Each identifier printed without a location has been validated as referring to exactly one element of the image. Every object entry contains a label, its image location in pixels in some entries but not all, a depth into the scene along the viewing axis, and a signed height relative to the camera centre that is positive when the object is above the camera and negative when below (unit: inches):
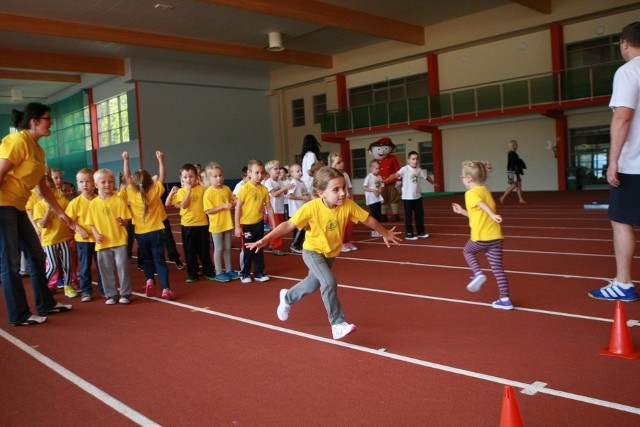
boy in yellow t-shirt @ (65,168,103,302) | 270.4 -10.3
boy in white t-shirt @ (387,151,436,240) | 434.6 -5.2
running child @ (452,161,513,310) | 220.7 -19.5
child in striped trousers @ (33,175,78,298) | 298.8 -19.6
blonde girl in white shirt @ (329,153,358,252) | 378.9 -30.3
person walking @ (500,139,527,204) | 711.1 +13.8
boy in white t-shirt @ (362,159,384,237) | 472.1 +0.8
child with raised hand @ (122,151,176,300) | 278.7 -9.4
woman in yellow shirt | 219.3 +1.3
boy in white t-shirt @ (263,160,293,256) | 360.5 +1.1
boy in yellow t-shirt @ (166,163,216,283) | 321.7 -16.3
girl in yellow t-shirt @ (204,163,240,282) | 314.8 -12.9
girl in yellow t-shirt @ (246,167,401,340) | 191.0 -14.1
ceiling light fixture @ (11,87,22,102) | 1363.2 +281.6
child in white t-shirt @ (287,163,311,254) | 402.9 -2.3
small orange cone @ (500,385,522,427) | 100.7 -41.8
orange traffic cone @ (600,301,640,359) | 158.1 -47.3
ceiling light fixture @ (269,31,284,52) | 1008.2 +276.2
